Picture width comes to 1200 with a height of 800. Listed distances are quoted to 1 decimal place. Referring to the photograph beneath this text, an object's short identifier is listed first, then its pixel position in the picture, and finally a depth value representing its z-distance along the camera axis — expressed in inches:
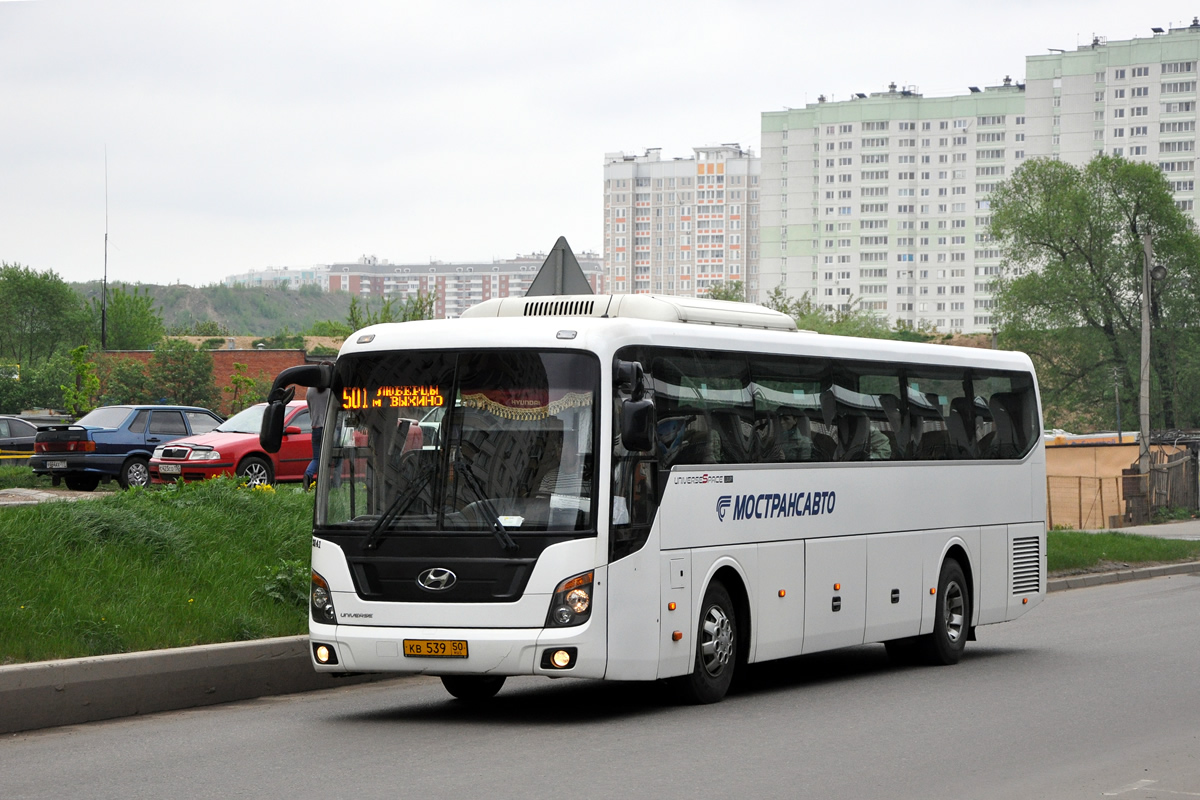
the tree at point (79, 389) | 1729.8
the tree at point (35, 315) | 4488.2
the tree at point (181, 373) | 2783.0
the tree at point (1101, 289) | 3366.1
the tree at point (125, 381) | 2679.6
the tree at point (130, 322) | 4928.6
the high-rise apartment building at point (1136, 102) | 6569.9
